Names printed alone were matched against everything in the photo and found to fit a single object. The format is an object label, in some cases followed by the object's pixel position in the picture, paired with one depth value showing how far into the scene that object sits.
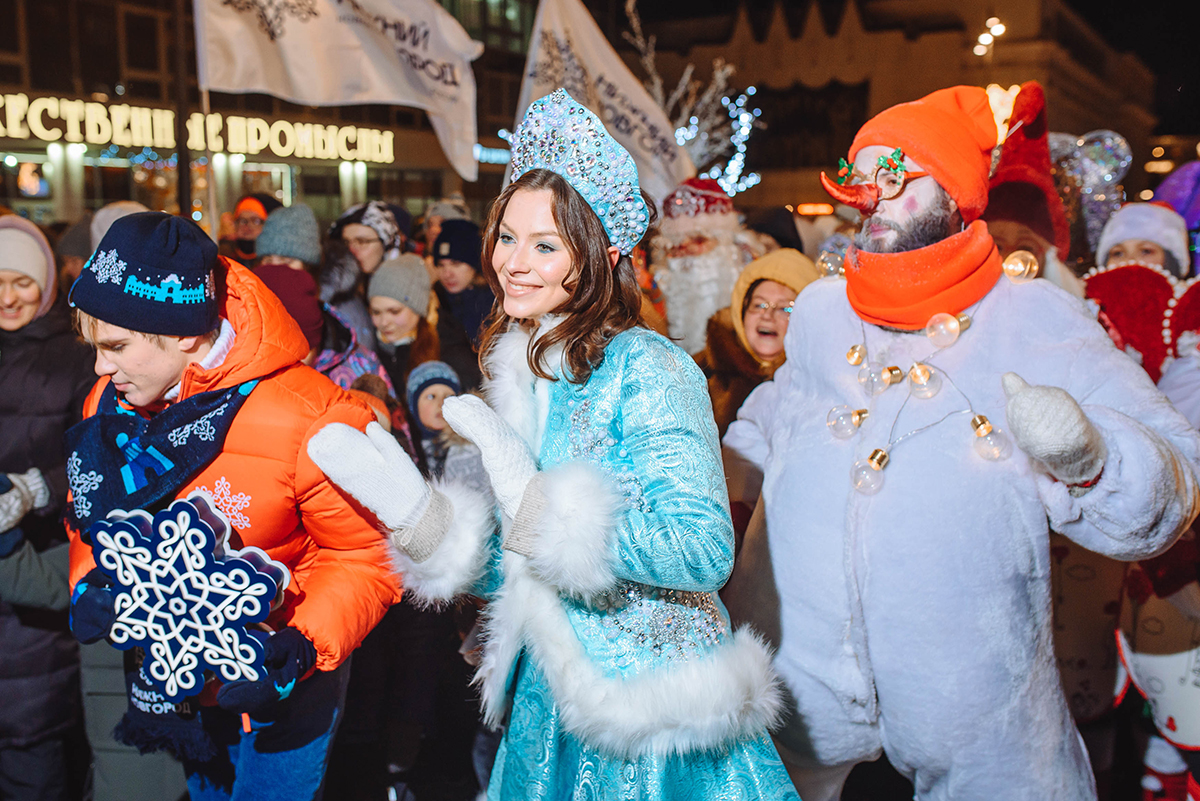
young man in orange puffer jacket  2.03
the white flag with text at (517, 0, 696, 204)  6.70
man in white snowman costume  1.97
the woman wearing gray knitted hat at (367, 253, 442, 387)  4.66
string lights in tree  15.63
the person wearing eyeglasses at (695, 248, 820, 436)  3.86
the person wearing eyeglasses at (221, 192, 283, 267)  7.04
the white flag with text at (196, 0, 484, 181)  4.88
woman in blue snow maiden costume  1.57
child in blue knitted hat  3.81
